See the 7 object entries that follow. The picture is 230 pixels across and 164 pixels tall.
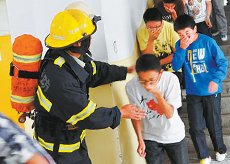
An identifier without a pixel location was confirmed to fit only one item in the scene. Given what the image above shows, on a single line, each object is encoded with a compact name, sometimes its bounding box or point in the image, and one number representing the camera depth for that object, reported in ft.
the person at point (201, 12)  16.01
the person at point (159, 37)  11.88
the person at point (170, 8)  14.39
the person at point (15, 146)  3.57
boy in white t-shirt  8.64
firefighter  7.08
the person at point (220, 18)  18.21
